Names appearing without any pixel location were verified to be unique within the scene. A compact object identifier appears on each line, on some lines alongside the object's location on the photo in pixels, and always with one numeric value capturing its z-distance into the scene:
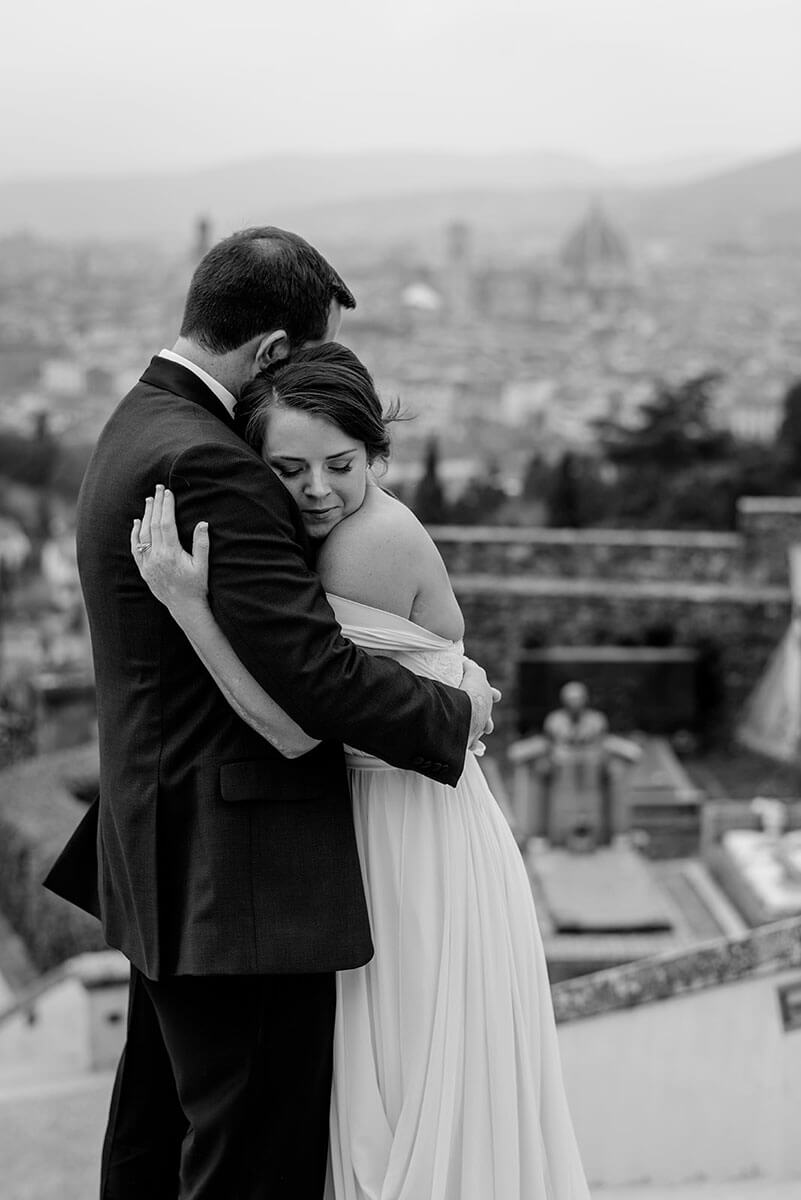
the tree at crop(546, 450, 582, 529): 22.69
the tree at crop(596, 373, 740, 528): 21.81
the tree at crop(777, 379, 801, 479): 23.38
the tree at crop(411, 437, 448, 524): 23.12
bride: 1.98
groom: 1.83
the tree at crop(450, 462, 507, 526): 24.75
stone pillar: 14.54
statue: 9.99
